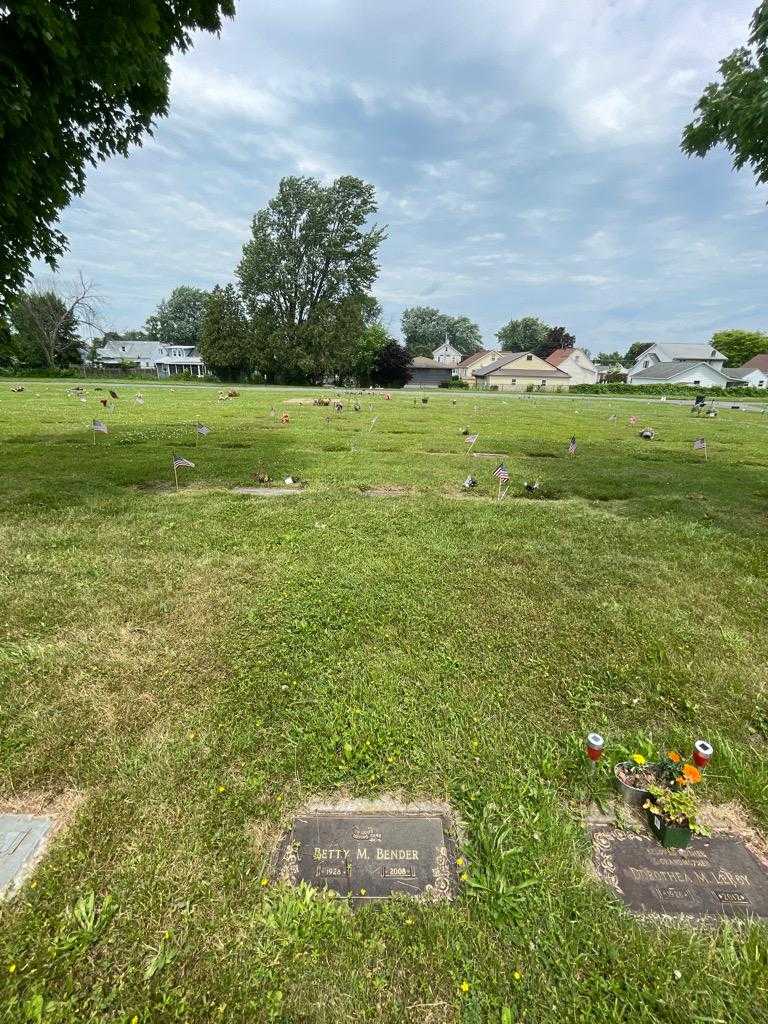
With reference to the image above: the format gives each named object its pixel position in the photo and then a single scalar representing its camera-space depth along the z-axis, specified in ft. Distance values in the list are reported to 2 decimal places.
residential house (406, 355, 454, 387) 239.91
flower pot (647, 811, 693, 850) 7.34
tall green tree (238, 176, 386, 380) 156.87
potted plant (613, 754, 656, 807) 8.09
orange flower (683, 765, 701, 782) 7.54
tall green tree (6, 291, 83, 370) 175.73
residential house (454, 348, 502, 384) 263.29
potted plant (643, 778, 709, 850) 7.37
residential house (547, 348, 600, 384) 244.22
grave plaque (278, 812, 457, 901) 6.81
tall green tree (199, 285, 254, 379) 160.86
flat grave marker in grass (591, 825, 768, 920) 6.63
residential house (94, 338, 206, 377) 269.85
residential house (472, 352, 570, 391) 223.71
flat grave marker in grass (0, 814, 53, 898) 6.63
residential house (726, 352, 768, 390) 230.77
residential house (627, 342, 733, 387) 210.79
